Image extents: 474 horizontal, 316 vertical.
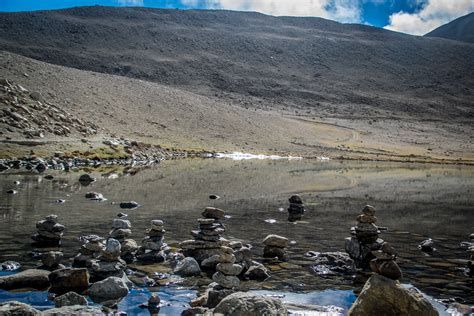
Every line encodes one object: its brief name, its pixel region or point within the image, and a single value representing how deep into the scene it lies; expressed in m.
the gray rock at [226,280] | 13.93
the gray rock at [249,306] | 10.23
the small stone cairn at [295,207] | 28.71
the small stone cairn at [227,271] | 13.99
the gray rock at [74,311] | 10.09
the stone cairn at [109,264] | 14.54
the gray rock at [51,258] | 15.13
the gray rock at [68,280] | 13.10
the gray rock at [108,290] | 12.69
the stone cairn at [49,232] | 18.41
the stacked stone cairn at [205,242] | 17.34
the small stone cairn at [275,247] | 17.98
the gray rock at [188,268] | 15.32
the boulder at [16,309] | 9.26
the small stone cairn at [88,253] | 15.46
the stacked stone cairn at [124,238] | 16.95
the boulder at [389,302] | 11.35
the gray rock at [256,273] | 15.25
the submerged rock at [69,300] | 11.70
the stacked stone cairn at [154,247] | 16.80
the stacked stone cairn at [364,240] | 17.70
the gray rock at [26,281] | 13.12
